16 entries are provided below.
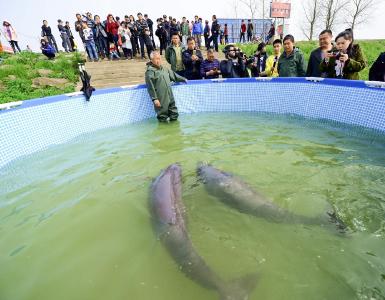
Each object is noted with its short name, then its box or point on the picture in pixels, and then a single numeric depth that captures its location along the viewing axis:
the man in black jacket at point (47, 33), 16.52
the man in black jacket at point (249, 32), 22.78
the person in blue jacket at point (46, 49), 15.18
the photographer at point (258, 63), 8.80
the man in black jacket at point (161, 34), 15.73
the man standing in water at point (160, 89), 7.62
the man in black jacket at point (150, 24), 16.40
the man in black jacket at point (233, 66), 8.62
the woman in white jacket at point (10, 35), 15.93
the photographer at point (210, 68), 8.91
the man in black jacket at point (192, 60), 8.43
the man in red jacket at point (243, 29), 22.73
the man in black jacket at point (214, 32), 17.03
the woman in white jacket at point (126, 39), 15.11
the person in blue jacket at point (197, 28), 18.52
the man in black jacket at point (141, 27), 15.24
